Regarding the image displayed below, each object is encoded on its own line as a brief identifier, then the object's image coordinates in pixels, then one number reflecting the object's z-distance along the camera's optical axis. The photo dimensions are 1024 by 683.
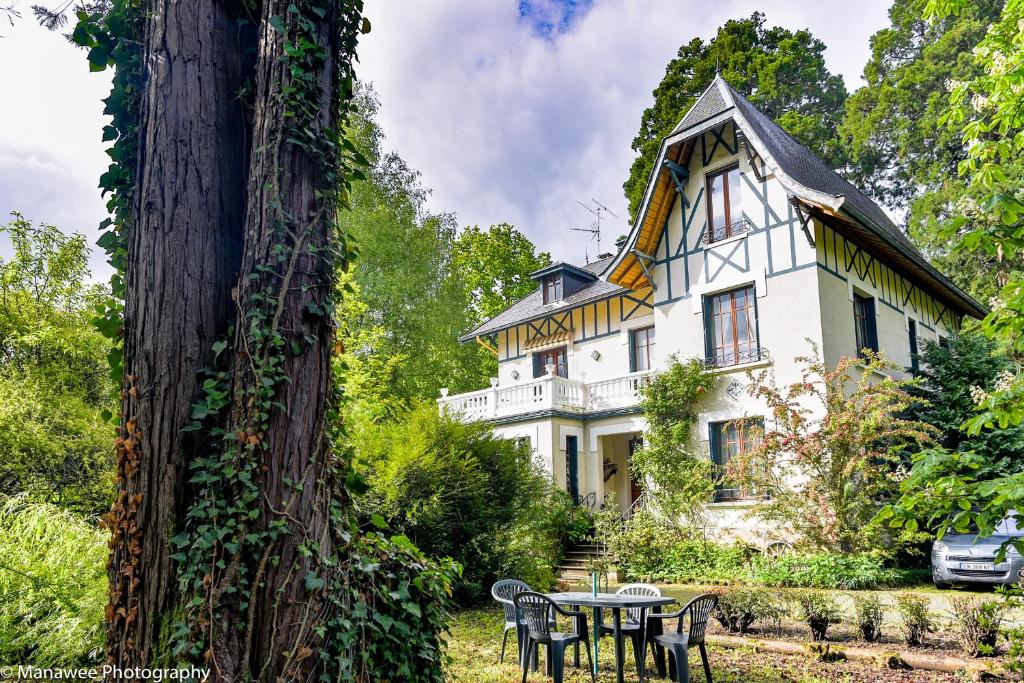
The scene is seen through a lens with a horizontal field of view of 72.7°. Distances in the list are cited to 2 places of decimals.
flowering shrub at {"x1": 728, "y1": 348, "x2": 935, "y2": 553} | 12.34
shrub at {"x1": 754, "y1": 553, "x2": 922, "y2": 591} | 11.60
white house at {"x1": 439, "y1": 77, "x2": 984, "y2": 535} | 14.31
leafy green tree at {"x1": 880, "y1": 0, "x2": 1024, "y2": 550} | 3.23
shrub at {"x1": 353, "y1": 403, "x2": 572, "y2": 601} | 10.85
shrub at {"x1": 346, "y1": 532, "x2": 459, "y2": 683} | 3.09
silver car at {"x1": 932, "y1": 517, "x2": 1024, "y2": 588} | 10.47
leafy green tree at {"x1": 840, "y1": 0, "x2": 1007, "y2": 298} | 21.20
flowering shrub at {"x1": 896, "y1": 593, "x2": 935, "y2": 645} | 7.30
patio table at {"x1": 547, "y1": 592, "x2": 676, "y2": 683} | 6.32
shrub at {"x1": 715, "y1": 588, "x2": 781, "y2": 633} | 8.36
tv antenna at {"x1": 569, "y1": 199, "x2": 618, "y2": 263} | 24.84
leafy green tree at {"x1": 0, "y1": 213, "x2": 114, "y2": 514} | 11.55
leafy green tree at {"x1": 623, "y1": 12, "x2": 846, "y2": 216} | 25.06
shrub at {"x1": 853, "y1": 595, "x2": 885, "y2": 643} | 7.64
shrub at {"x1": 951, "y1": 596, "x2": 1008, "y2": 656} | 6.60
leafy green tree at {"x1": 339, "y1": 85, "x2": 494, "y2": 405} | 21.64
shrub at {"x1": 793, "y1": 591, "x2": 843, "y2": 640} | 7.76
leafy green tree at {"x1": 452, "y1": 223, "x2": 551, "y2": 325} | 28.91
